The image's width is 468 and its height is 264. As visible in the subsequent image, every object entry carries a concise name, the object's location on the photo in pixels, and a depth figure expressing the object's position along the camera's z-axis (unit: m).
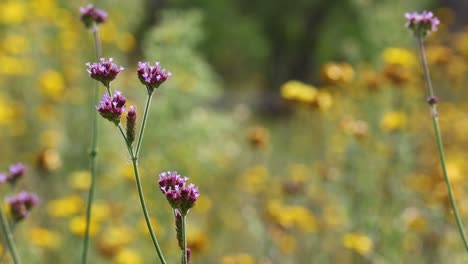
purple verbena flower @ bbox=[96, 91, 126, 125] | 1.99
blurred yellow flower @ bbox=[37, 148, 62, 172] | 4.48
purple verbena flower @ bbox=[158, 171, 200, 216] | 1.93
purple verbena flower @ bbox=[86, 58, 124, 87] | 2.08
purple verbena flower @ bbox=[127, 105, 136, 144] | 1.99
